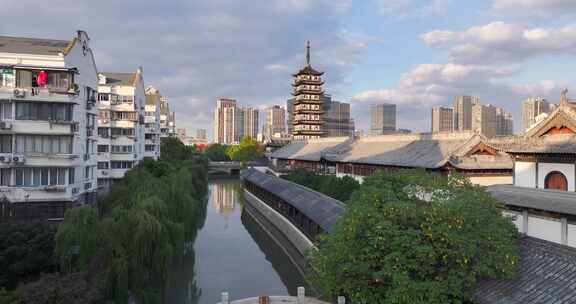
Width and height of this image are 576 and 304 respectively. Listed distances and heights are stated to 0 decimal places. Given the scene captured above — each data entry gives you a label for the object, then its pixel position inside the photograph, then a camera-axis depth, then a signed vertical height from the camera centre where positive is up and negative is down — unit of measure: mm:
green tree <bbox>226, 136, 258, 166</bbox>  97000 +17
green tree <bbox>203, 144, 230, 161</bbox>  119312 -683
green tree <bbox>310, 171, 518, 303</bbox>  11289 -2589
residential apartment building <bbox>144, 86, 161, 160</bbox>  55750 +3272
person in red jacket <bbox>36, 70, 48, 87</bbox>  23969 +4031
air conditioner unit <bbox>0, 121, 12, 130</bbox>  22906 +1274
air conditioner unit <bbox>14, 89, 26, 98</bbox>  23125 +3080
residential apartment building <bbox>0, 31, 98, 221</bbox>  23406 +992
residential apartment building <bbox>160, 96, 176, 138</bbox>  85812 +6815
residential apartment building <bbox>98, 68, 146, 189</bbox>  39188 +2057
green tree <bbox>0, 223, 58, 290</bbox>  16906 -4348
